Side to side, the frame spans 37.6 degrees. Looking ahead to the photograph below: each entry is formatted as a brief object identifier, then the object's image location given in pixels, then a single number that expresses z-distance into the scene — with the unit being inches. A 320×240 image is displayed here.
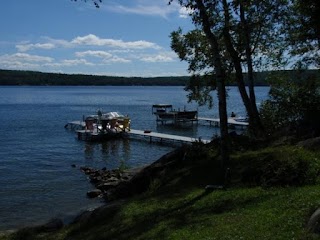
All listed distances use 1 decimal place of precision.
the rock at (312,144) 568.3
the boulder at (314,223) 297.3
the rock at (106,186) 1013.6
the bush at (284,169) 462.6
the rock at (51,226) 588.7
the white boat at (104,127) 2116.1
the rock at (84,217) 566.9
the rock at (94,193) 978.1
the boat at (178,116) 2876.5
